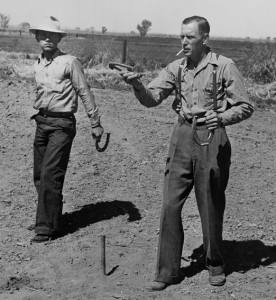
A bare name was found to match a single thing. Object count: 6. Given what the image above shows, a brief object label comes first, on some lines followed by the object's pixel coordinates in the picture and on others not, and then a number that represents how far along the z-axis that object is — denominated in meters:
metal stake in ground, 5.63
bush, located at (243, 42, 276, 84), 17.02
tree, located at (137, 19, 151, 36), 94.56
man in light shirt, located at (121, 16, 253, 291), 4.84
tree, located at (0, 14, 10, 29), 74.21
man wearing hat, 6.21
